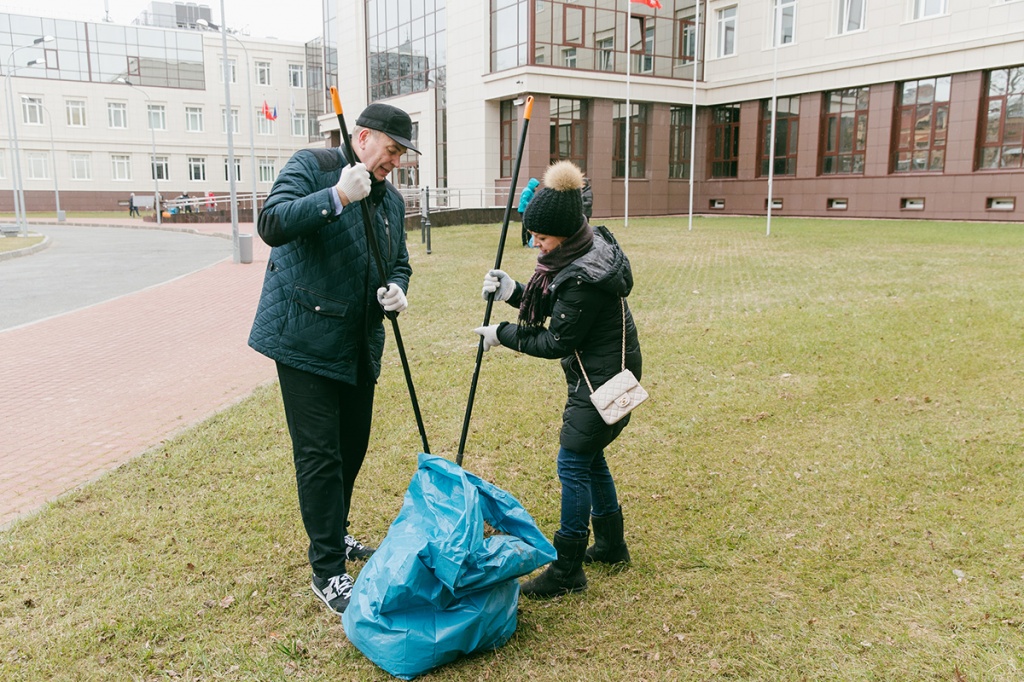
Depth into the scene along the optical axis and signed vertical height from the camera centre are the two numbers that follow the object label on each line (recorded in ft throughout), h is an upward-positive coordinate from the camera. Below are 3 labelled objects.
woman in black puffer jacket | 11.01 -1.96
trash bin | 65.77 -5.15
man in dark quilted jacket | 10.94 -1.78
